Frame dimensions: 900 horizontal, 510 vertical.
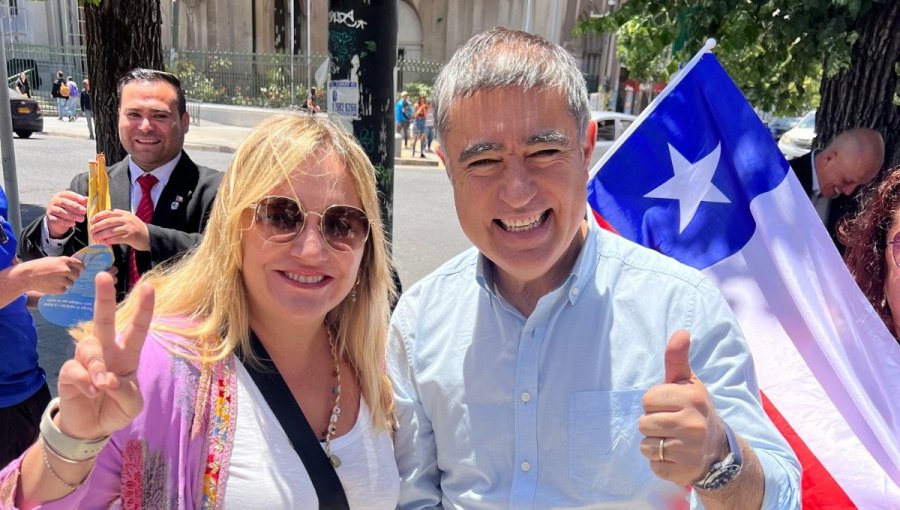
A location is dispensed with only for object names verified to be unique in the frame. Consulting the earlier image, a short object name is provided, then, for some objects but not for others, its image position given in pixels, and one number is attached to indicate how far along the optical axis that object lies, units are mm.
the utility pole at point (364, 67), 3184
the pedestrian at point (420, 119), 20156
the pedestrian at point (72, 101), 22661
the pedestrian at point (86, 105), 19205
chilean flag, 2258
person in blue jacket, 2436
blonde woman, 1464
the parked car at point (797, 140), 14117
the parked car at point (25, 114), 17203
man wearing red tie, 2975
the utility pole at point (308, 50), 23116
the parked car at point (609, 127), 13578
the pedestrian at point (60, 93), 22234
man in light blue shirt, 1679
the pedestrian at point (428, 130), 19931
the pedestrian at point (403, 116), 21422
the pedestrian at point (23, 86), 22219
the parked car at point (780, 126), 19703
